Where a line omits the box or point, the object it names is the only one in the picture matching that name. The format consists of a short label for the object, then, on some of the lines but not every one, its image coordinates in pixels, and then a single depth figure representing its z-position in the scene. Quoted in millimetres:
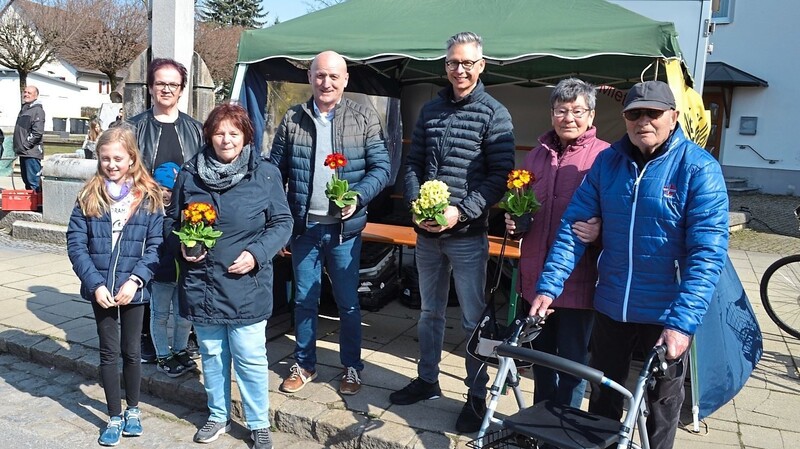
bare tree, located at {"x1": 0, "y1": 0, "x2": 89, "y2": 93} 28172
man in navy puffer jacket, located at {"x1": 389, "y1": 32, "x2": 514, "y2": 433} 3510
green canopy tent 4984
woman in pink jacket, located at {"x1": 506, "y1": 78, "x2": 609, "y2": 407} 3154
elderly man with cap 2490
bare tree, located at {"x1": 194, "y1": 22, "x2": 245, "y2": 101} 33656
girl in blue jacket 3568
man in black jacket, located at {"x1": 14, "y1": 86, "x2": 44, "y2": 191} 10148
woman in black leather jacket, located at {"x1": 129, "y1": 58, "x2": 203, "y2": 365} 4188
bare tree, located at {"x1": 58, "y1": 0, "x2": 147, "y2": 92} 29719
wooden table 4609
